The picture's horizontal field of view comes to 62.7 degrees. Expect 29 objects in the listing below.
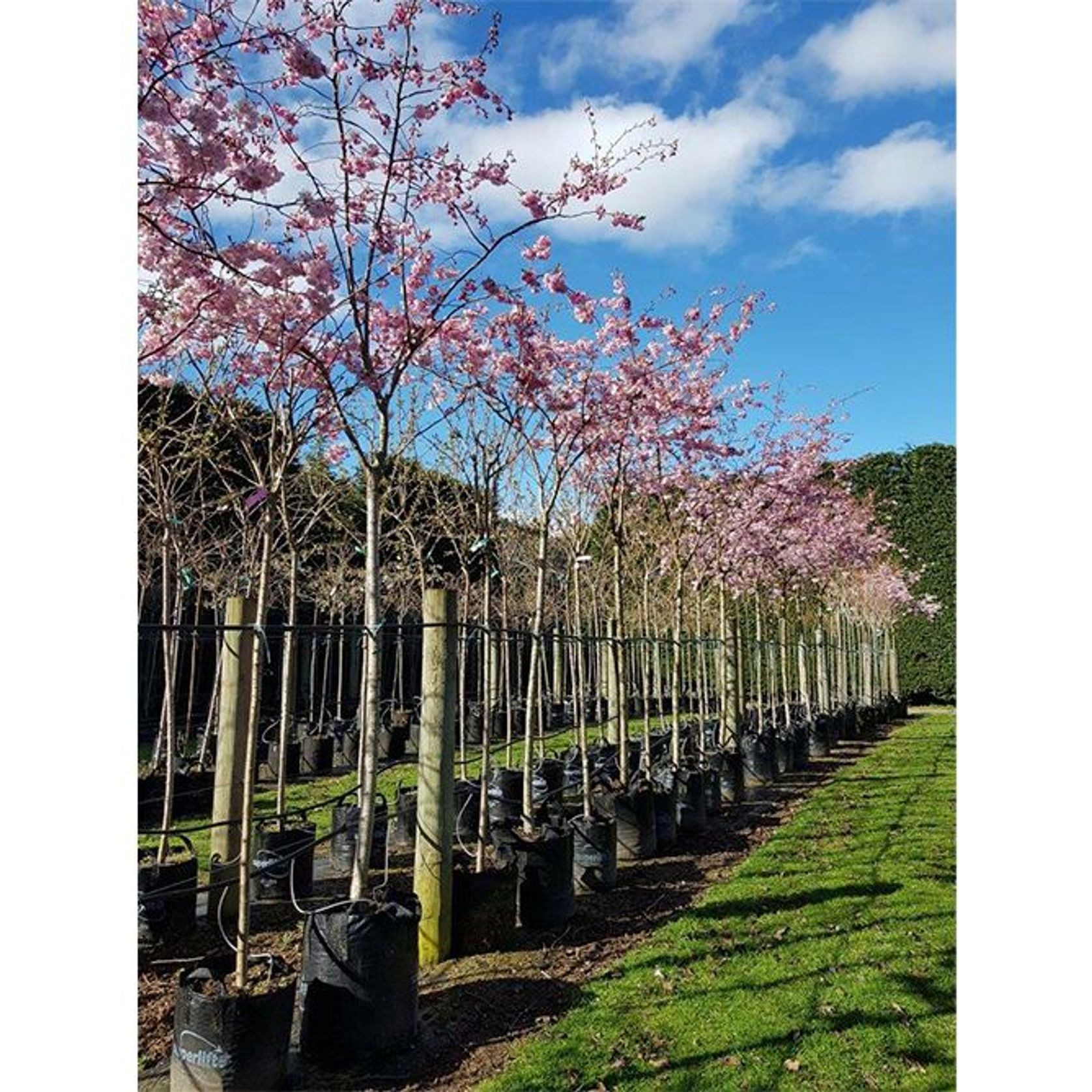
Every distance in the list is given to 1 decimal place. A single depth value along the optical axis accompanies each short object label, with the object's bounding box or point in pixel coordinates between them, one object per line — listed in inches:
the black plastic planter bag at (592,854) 152.7
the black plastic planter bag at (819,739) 360.8
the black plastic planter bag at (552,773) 224.2
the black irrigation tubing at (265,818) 92.0
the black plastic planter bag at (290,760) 282.4
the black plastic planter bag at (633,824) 176.6
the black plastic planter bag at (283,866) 141.2
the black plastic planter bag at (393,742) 331.6
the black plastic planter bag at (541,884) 132.6
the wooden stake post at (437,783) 116.9
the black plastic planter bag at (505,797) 194.7
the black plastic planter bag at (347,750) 309.4
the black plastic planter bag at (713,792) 229.3
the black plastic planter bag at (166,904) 124.3
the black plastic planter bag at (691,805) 203.0
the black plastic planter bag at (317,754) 303.1
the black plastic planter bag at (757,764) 279.4
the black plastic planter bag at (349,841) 168.1
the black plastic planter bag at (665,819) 188.1
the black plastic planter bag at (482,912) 121.6
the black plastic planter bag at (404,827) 178.1
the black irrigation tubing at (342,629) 87.8
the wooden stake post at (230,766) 125.6
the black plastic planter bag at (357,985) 90.4
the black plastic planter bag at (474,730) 365.1
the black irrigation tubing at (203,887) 87.0
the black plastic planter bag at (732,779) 249.3
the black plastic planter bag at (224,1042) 77.7
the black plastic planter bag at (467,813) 181.5
